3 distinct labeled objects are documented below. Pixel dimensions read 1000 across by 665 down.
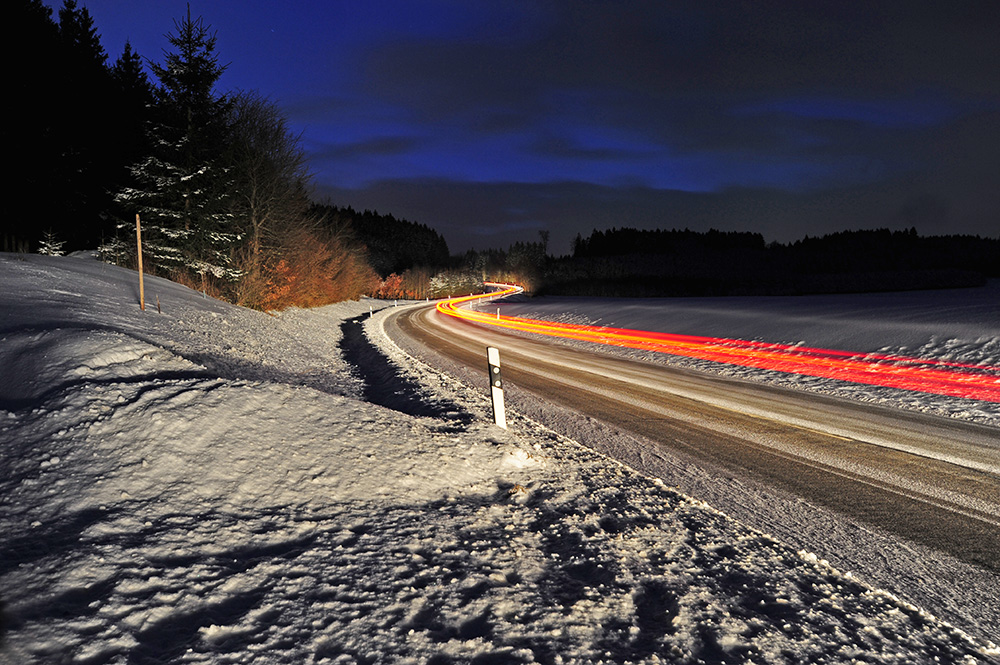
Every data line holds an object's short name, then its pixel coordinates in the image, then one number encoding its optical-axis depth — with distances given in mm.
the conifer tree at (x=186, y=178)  21359
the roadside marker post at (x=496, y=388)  6645
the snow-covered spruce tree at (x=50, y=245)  24656
